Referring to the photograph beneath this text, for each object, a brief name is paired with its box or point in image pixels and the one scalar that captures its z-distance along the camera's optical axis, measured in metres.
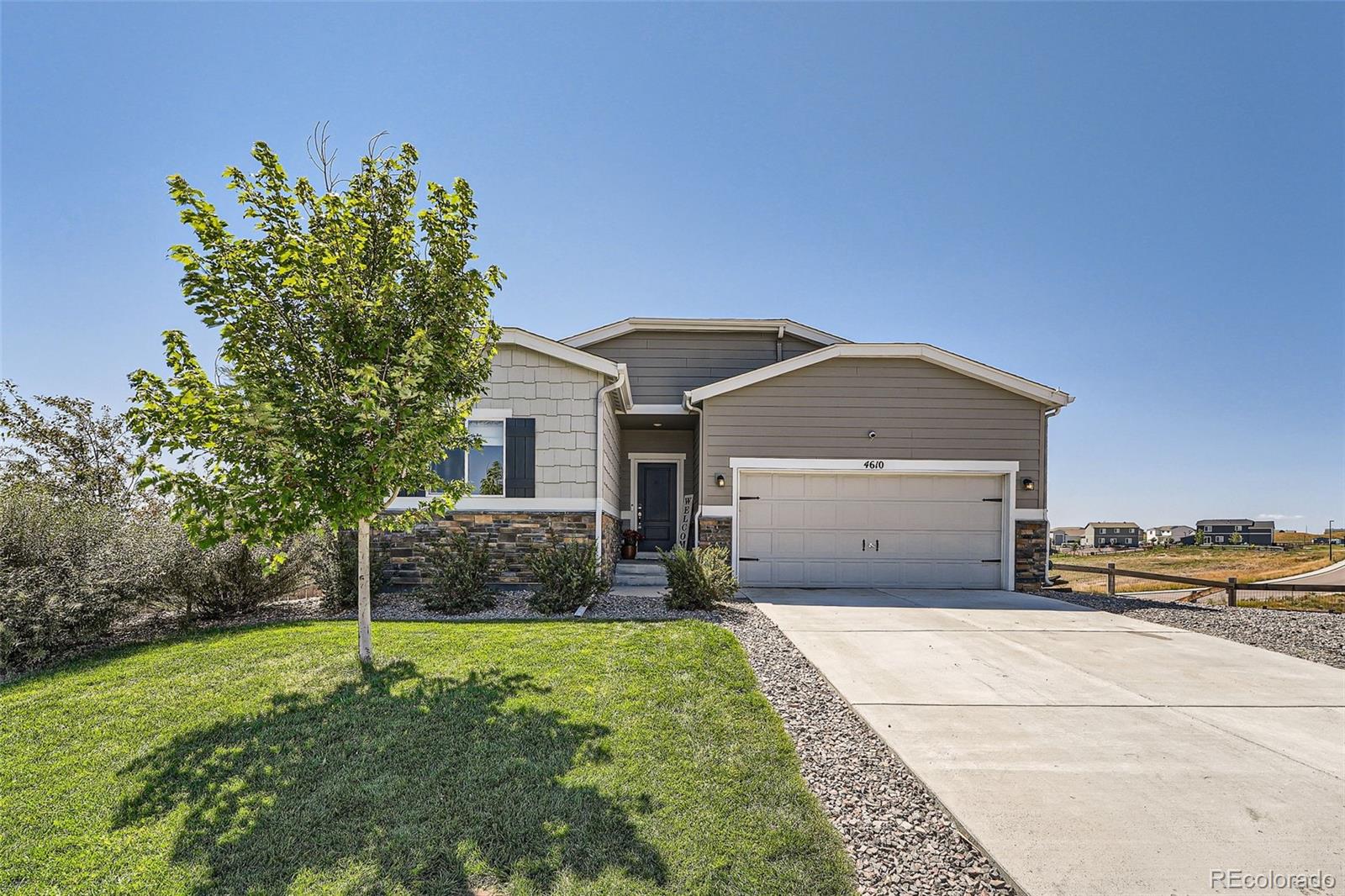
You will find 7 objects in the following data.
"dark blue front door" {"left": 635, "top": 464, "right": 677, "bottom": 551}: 13.66
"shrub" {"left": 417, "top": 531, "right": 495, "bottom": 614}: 7.66
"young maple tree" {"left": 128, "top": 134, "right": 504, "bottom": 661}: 4.35
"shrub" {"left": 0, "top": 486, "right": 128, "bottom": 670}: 5.36
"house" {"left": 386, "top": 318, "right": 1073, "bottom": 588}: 10.62
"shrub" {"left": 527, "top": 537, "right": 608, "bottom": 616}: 7.50
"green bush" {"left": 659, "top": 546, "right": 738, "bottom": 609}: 7.63
